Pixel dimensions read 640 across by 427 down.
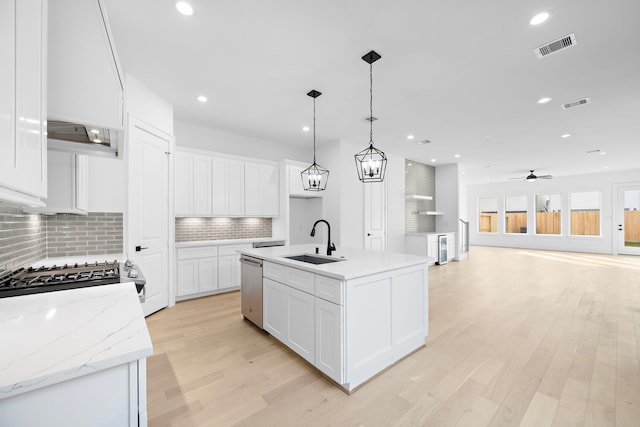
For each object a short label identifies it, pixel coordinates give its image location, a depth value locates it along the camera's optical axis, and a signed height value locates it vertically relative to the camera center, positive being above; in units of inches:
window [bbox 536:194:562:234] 394.3 -0.5
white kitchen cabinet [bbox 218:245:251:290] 177.6 -35.5
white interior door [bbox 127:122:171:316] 129.9 +2.4
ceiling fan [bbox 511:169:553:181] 335.5 +46.5
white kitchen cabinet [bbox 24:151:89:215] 82.2 +9.5
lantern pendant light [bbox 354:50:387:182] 105.3 +20.4
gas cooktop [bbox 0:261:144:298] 56.3 -15.4
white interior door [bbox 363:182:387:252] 235.0 -2.5
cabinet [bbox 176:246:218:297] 162.6 -35.2
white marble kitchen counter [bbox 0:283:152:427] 26.1 -16.1
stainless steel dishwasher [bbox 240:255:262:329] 118.0 -34.6
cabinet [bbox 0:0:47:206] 30.7 +14.7
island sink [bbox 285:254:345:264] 110.7 -19.3
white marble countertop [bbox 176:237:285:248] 163.0 -18.7
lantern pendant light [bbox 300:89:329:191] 137.8 +21.6
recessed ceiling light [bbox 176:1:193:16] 81.0 +62.9
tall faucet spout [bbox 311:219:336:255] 113.1 -14.9
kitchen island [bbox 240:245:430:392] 79.4 -32.2
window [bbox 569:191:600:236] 365.1 -0.6
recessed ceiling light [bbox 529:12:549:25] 84.4 +61.8
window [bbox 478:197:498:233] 454.9 -3.7
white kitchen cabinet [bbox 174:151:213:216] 166.4 +18.6
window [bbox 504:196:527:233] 425.1 -2.0
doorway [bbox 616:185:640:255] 341.1 -9.6
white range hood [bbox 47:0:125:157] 51.0 +27.9
